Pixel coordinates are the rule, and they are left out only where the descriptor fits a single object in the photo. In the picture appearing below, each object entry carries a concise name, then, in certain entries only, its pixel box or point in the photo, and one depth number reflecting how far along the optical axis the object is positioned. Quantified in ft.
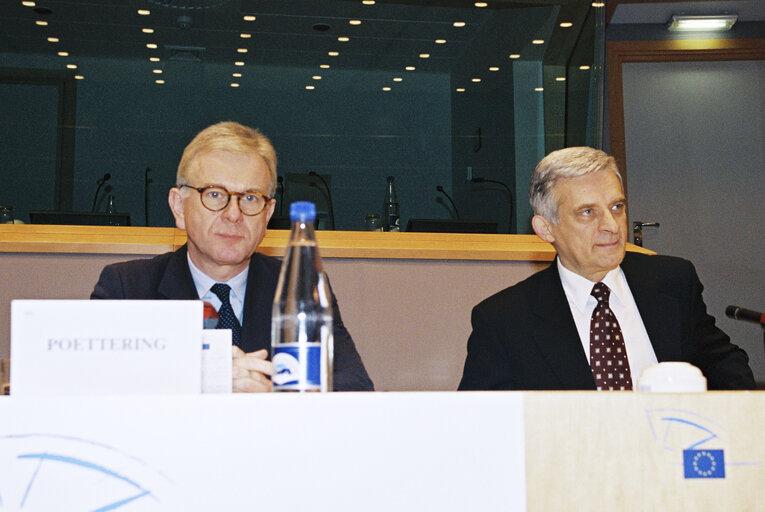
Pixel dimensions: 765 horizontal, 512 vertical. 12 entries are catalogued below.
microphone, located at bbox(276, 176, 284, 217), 13.23
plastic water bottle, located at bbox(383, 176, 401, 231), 13.69
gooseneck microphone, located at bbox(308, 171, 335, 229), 13.46
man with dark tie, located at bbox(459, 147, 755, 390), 5.31
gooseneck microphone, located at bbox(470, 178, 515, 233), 12.77
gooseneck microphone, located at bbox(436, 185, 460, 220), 13.70
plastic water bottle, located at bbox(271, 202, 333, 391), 2.67
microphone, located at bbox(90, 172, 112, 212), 13.03
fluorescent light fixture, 15.56
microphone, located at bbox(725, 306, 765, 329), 3.88
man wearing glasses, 5.22
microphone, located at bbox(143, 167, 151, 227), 13.30
